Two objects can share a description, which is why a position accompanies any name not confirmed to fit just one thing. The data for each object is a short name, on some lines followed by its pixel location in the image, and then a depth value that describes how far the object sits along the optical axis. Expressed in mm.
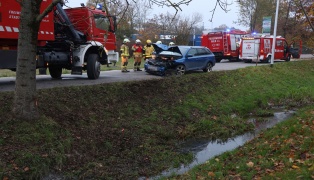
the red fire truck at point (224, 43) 30898
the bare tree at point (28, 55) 6926
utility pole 19562
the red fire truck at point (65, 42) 10938
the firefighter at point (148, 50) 19020
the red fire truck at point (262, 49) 29188
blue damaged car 16750
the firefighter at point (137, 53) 19312
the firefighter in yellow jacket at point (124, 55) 18578
